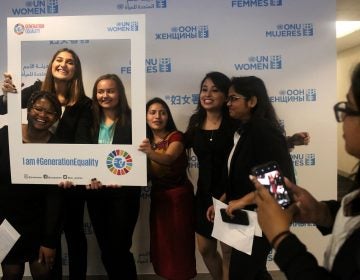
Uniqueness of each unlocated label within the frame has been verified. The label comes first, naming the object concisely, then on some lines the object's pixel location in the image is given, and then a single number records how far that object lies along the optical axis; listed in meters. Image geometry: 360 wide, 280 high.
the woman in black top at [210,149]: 2.27
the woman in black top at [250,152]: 1.81
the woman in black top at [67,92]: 1.97
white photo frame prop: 1.91
